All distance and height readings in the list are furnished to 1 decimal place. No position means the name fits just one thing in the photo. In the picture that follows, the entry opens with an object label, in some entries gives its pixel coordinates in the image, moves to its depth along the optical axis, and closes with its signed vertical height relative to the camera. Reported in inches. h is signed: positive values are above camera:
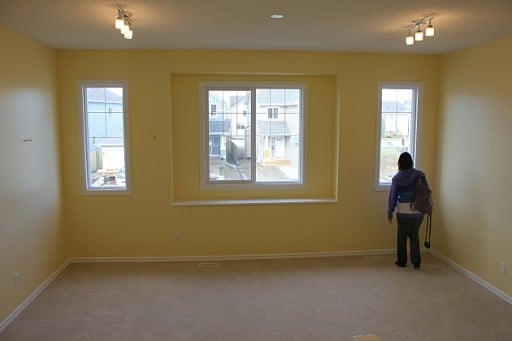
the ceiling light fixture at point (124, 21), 123.4 +35.6
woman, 186.2 -34.7
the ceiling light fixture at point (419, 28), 133.5 +37.9
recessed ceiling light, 130.3 +38.3
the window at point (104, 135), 194.1 -1.1
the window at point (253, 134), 207.5 -0.5
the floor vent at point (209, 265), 193.9 -63.4
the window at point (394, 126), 207.9 +3.9
